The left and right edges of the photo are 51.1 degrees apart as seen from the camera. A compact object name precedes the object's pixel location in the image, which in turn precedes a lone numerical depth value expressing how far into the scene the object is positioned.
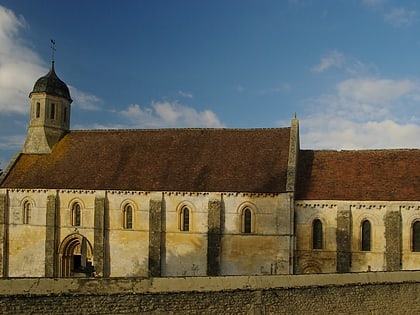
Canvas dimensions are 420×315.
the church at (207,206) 25.19
